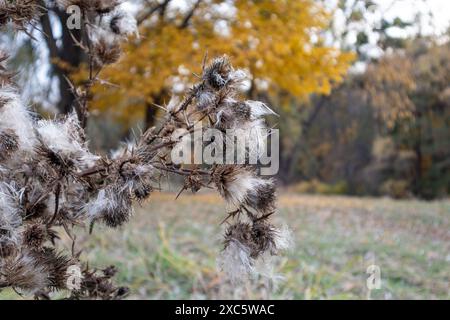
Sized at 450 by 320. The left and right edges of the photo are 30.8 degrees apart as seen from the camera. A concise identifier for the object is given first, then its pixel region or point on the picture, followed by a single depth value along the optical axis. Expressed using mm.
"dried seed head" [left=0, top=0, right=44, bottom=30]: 481
